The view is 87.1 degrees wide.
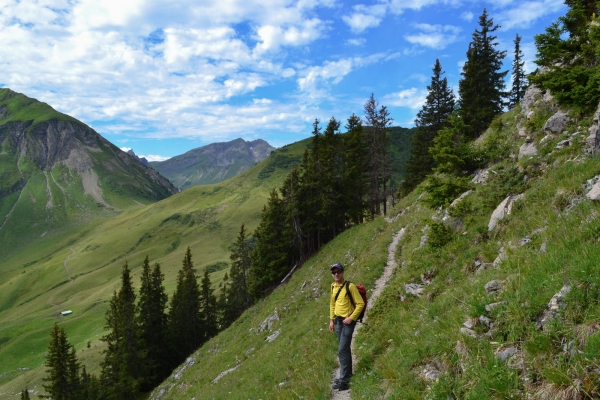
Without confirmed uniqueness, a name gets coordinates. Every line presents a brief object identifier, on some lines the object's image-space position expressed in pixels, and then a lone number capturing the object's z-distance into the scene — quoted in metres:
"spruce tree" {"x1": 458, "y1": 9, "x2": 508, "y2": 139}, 36.53
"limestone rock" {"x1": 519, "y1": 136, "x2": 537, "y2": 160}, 13.23
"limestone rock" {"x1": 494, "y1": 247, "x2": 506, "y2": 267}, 8.30
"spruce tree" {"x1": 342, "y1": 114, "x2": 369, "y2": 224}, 41.59
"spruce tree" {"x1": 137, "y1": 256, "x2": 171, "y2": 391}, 47.72
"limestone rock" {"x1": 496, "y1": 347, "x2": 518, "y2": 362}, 4.93
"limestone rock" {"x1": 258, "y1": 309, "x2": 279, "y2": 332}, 26.45
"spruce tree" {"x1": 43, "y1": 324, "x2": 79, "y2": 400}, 42.06
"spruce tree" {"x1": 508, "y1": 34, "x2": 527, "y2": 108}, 58.24
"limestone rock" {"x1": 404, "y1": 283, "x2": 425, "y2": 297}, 11.38
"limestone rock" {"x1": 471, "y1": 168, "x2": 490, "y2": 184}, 14.77
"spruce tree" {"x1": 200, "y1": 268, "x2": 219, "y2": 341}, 58.19
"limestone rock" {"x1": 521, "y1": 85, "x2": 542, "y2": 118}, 18.47
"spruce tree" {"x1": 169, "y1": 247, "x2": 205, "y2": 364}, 55.06
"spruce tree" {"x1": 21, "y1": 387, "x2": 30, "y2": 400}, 43.00
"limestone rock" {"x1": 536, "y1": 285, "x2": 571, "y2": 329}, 4.80
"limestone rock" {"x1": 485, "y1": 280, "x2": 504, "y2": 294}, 6.58
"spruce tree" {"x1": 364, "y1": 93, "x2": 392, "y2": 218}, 41.22
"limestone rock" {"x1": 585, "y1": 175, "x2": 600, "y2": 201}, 7.14
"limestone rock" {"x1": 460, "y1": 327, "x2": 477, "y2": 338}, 5.92
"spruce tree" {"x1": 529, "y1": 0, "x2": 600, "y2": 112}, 11.63
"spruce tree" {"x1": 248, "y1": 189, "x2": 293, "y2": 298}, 41.34
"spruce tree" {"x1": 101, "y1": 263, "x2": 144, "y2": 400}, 42.12
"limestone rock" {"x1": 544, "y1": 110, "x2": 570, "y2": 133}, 13.02
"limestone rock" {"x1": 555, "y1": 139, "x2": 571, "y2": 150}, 11.56
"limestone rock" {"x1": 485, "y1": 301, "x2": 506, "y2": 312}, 5.87
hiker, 8.19
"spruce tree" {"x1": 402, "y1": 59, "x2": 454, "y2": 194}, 44.06
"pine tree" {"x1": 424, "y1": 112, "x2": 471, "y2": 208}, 14.45
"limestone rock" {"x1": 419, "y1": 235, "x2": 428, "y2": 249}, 14.66
